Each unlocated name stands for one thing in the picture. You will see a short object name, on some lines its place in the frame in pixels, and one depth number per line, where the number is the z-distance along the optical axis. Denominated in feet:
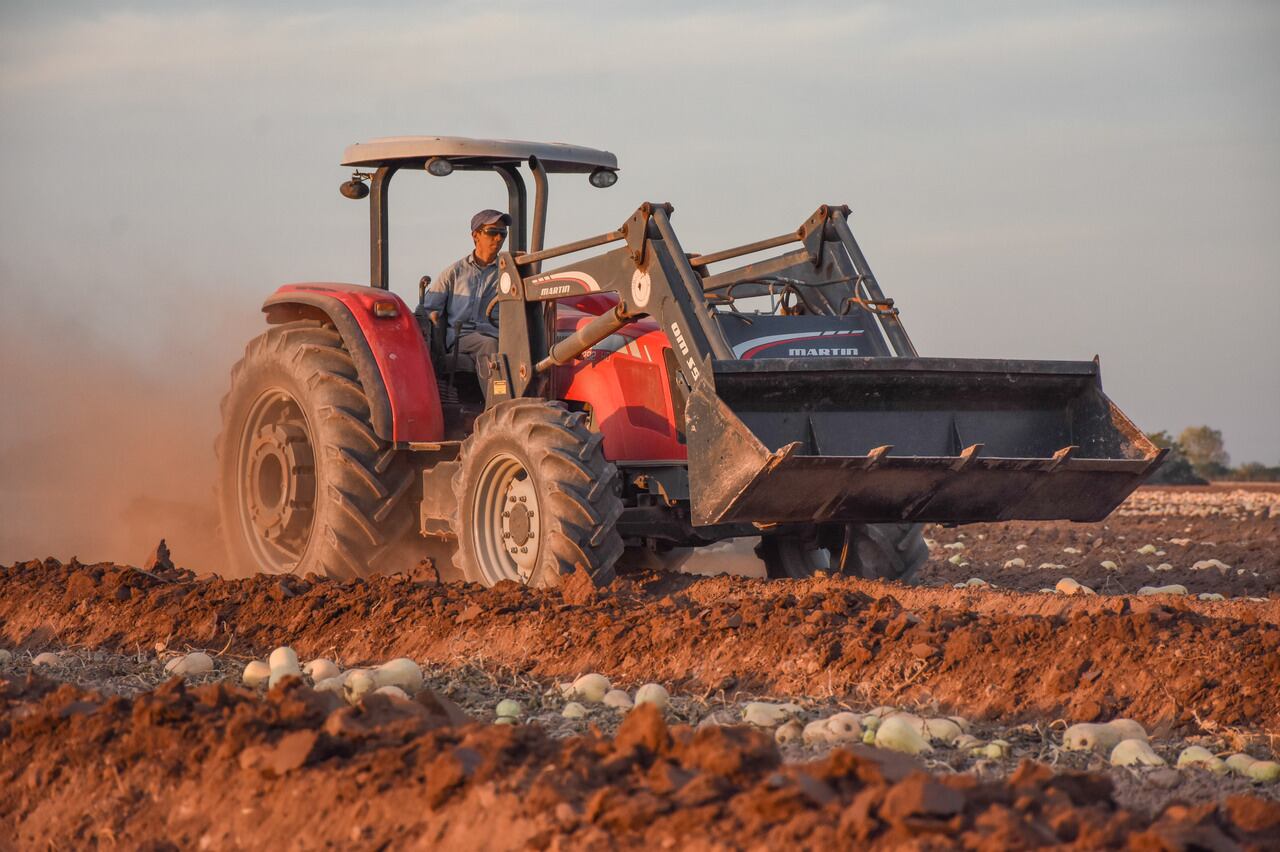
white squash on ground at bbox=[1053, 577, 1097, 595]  59.36
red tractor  49.24
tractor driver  61.87
